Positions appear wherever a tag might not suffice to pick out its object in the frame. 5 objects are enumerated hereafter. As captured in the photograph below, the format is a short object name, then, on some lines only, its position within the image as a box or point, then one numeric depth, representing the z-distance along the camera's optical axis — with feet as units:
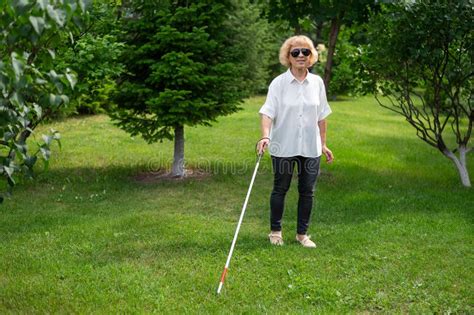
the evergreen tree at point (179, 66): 23.36
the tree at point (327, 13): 24.31
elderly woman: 15.31
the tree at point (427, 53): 21.03
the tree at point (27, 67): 7.84
